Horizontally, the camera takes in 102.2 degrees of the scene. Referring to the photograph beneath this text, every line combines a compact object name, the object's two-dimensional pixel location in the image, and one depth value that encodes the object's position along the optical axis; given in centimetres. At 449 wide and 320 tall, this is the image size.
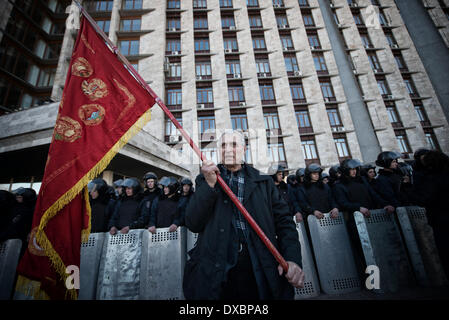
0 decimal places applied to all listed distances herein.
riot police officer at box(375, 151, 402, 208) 379
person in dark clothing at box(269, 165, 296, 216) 520
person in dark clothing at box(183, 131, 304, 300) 123
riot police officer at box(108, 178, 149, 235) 391
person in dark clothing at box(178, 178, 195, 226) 411
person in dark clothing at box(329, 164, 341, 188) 516
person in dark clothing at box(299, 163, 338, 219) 391
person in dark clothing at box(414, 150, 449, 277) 234
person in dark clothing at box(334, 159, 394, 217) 348
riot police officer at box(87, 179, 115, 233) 393
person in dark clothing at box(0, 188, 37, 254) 328
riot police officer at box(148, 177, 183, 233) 405
